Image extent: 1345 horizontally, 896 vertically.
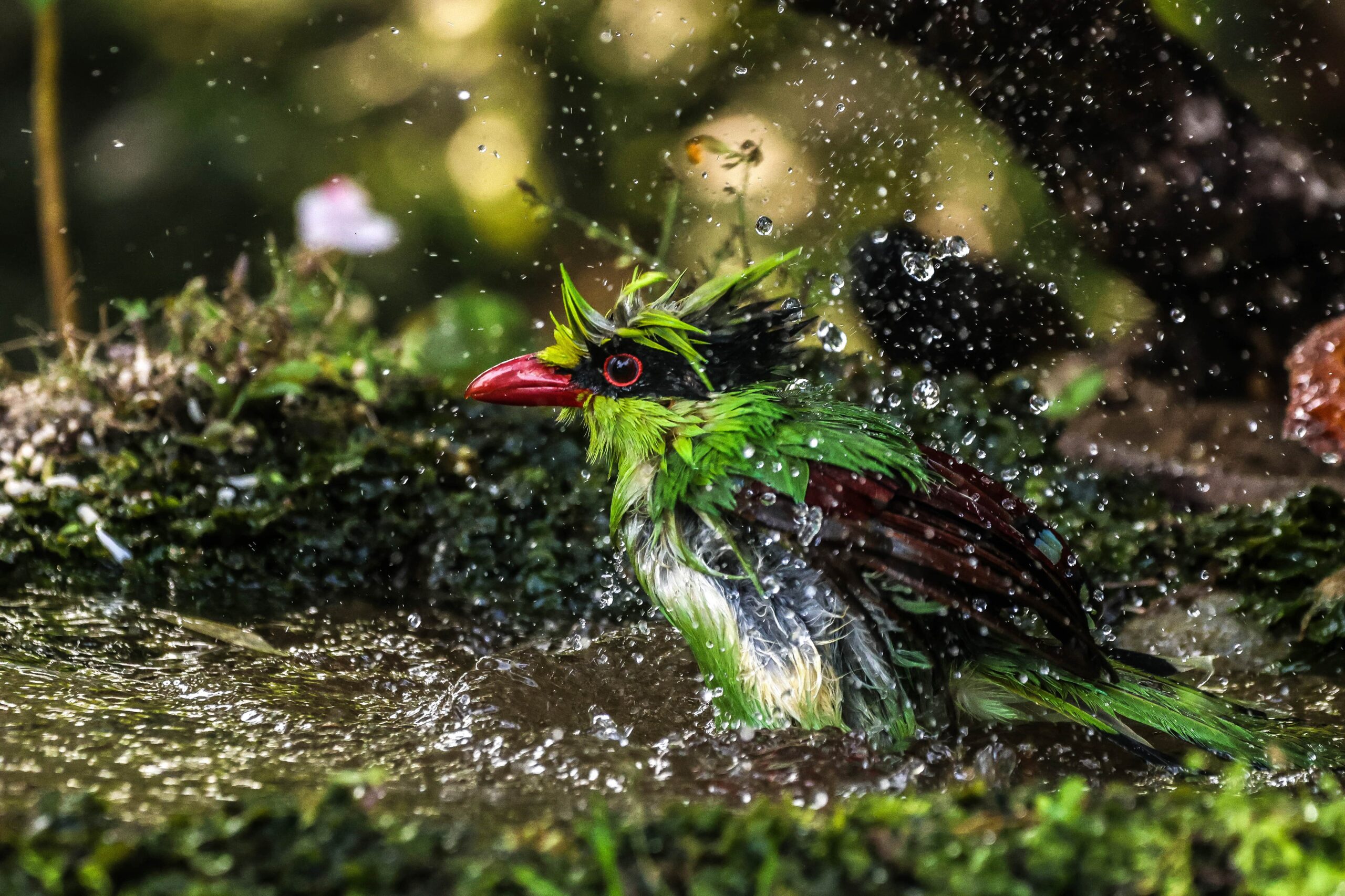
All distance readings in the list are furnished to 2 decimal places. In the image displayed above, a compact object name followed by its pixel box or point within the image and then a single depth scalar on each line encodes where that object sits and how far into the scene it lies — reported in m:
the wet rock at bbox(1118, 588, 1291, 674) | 6.75
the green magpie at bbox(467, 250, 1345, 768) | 5.04
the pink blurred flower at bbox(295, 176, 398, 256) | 10.62
